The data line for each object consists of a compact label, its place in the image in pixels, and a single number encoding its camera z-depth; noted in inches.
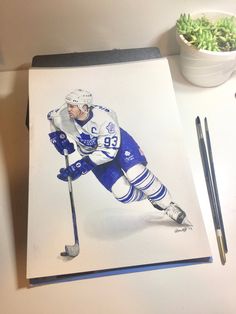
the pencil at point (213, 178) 19.5
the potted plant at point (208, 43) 22.0
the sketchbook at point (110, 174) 18.4
